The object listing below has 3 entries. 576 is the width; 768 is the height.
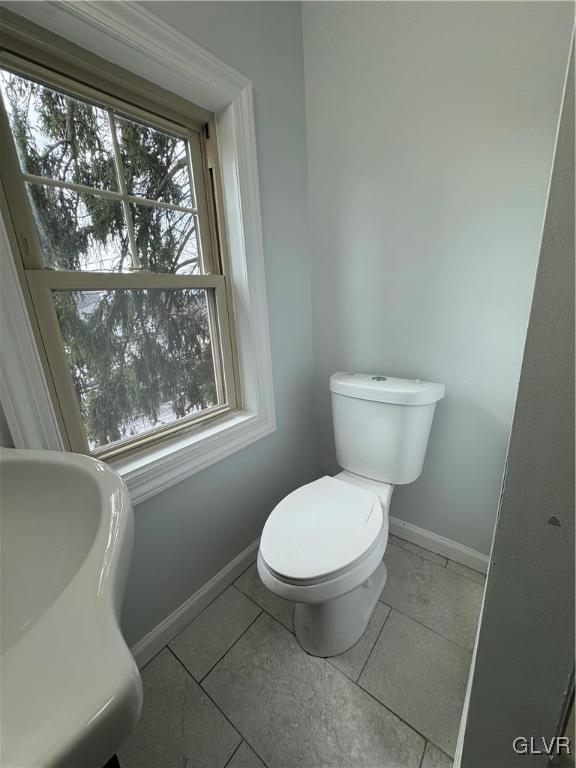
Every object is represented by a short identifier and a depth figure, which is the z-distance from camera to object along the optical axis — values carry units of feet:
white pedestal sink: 0.83
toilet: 2.75
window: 2.49
